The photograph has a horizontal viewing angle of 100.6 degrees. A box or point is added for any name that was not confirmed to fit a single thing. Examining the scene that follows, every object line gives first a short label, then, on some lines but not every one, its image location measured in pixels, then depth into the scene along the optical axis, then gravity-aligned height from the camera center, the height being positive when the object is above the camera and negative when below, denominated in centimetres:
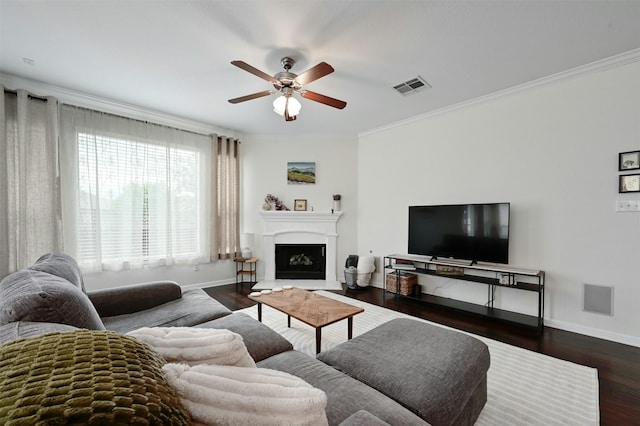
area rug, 164 -130
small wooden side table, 471 -113
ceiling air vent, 307 +146
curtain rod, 300 +132
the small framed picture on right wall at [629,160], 257 +46
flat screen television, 317 -32
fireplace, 493 -46
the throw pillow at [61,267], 155 -37
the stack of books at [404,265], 385 -85
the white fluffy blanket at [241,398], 62 -48
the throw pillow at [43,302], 98 -37
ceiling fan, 244 +117
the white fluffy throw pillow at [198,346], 82 -44
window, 343 +23
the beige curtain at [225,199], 459 +16
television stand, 291 -88
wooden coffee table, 212 -90
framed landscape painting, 504 +67
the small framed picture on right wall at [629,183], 256 +23
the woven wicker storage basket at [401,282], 388 -111
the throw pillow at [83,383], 42 -31
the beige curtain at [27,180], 294 +32
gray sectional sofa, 103 -81
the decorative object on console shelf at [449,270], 350 -84
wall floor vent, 268 -95
